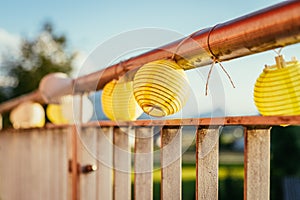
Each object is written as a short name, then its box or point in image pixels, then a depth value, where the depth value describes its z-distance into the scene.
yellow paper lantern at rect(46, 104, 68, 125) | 2.34
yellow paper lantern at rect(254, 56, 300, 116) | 0.86
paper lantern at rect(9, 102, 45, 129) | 2.77
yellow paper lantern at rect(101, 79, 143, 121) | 1.29
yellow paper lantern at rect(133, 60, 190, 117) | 1.00
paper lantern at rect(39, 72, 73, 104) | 2.04
